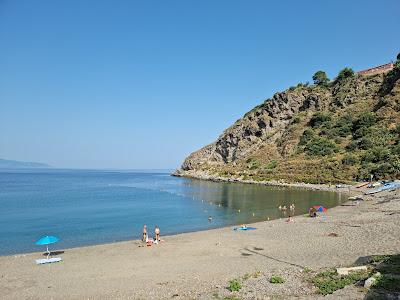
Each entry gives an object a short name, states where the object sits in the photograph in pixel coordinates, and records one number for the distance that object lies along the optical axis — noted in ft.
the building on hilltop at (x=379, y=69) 414.08
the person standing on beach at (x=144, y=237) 99.14
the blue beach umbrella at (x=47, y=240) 83.62
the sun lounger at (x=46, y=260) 77.10
